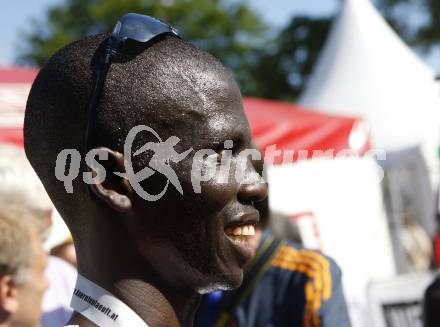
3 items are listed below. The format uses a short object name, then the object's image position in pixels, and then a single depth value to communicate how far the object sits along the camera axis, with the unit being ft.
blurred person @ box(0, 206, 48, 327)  7.59
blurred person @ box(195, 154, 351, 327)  8.26
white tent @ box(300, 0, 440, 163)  32.86
